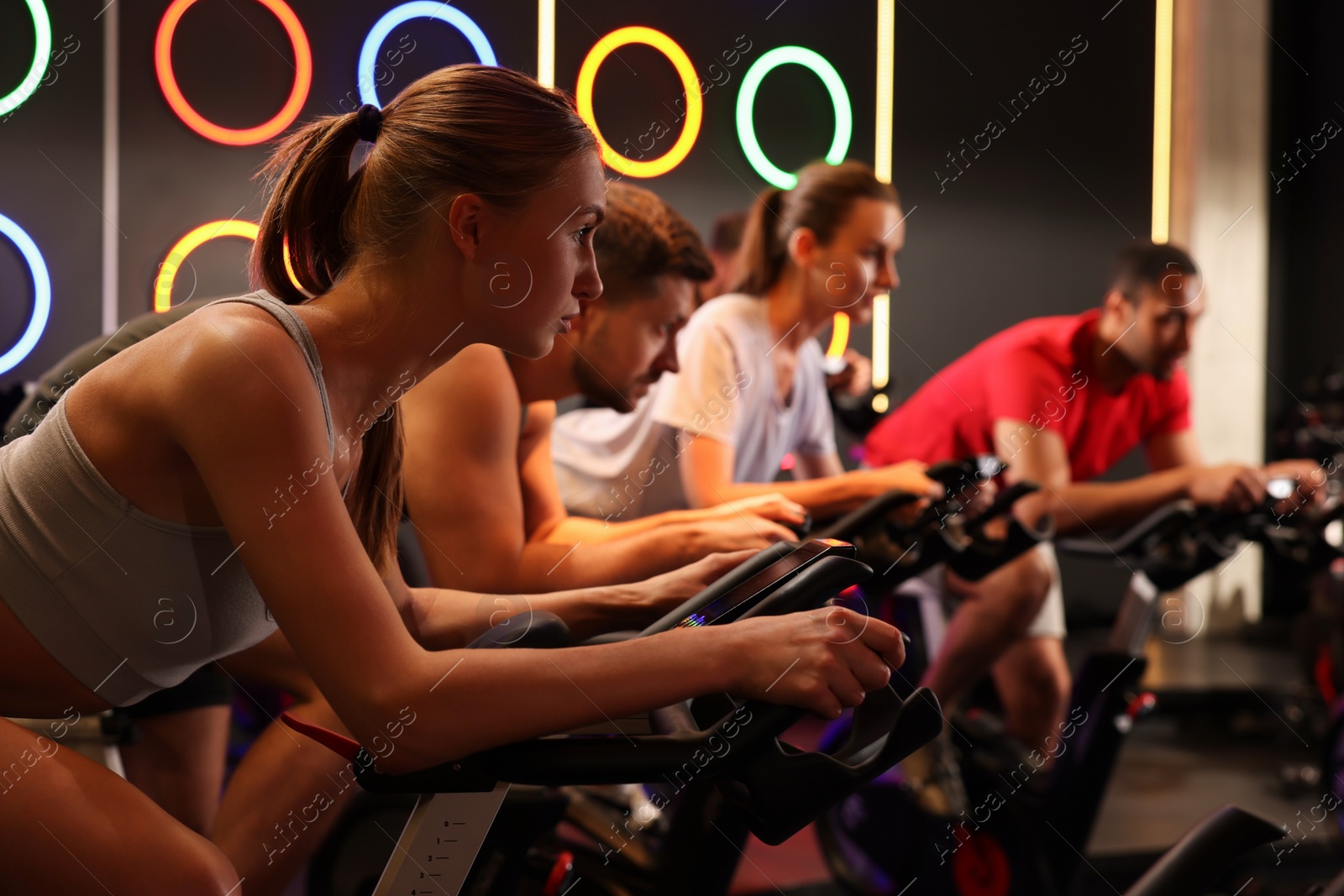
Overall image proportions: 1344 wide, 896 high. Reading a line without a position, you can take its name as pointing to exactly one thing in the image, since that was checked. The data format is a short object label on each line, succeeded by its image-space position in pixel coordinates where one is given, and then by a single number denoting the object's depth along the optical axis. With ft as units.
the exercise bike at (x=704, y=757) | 2.88
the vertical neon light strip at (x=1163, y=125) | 18.02
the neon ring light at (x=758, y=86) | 12.63
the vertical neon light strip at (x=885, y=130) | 14.76
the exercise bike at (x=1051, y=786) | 8.61
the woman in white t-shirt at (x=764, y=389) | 7.84
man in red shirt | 9.54
